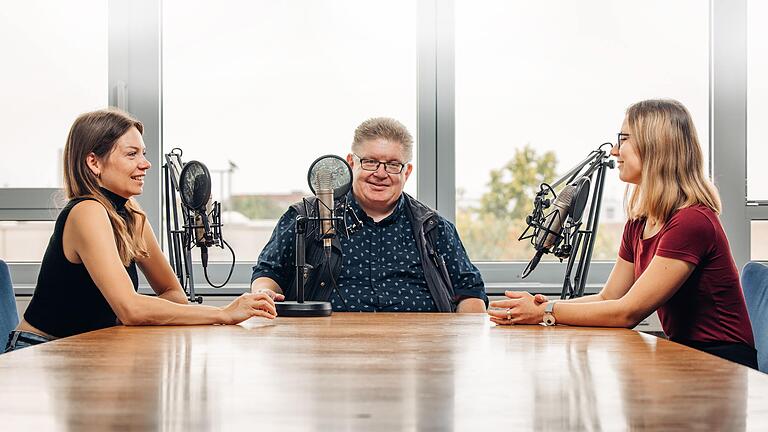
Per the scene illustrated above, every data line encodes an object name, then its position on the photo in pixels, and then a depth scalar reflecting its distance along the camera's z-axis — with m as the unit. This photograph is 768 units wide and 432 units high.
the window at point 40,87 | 3.91
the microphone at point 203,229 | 2.88
